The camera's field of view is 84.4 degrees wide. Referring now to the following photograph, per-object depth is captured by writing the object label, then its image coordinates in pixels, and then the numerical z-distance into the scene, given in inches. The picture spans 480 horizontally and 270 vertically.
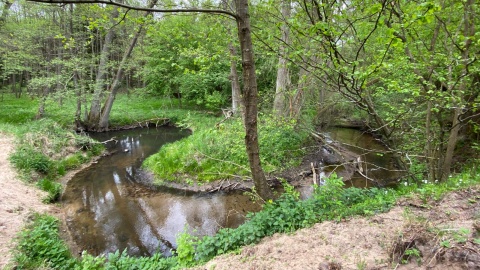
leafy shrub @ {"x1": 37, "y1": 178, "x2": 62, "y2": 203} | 301.4
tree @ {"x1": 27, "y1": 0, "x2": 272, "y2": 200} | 144.9
